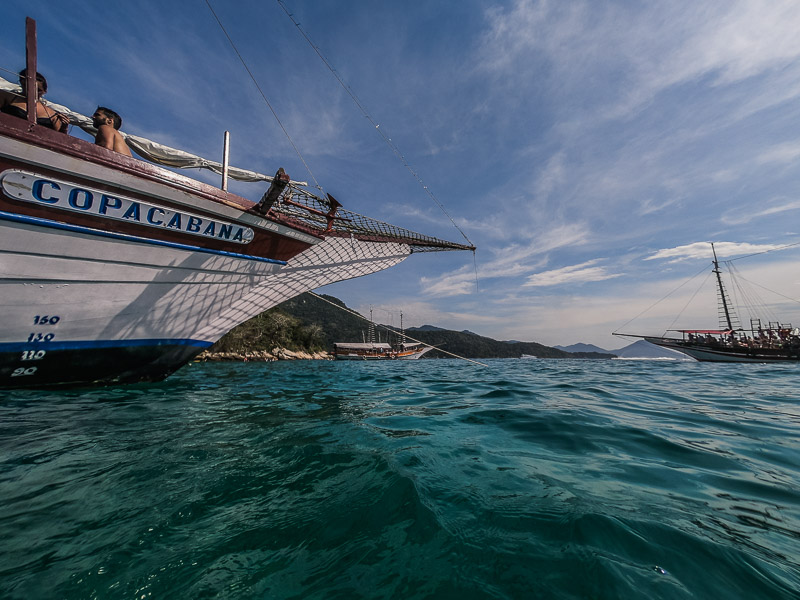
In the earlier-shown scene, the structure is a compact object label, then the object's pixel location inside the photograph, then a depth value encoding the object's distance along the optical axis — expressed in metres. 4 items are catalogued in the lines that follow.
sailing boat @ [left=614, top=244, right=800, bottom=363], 34.31
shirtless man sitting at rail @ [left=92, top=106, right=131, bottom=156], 5.25
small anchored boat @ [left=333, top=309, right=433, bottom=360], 60.97
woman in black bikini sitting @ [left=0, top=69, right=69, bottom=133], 4.41
